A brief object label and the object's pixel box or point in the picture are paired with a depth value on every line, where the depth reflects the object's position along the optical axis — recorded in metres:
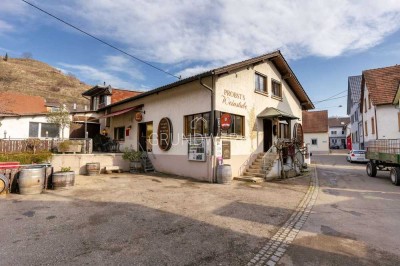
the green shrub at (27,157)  11.06
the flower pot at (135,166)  14.60
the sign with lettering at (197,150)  11.85
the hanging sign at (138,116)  16.14
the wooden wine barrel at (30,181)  8.37
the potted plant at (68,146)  13.52
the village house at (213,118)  11.81
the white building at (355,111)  32.73
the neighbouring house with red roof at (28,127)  17.92
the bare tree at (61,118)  18.53
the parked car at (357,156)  23.20
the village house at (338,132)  72.38
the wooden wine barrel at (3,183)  8.16
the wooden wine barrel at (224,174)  11.12
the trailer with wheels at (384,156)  11.18
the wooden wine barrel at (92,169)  13.10
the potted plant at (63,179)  9.27
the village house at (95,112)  21.09
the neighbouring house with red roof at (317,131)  44.00
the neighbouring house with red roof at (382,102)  21.39
